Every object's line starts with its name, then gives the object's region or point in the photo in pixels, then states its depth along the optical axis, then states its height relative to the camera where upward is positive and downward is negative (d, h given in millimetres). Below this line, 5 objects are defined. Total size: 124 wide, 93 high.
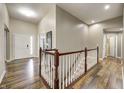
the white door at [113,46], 5856 -76
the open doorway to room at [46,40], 3422 +289
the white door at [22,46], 4401 -51
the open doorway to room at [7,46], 3953 -40
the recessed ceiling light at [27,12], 3276 +1645
